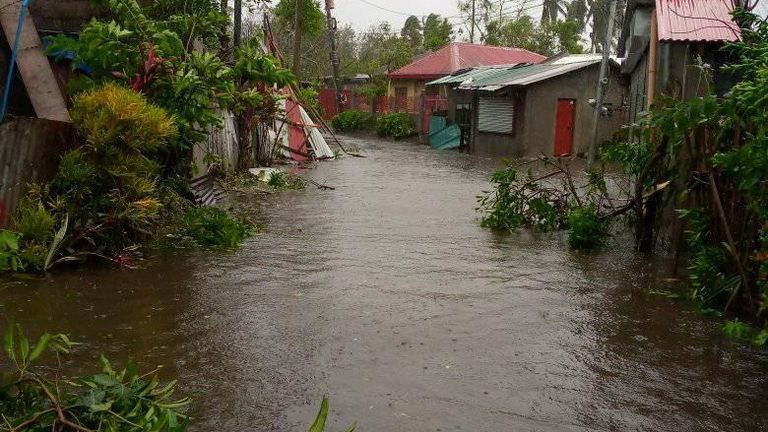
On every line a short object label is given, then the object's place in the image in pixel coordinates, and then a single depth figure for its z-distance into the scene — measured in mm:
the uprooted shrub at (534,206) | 9711
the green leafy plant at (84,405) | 3268
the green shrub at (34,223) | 6832
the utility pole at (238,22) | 14750
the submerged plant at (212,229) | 8602
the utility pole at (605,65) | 17109
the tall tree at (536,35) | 43344
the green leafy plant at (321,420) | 3344
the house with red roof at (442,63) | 35719
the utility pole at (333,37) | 35531
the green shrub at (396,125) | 34406
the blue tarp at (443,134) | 29375
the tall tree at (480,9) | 49250
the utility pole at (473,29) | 48812
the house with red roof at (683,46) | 12492
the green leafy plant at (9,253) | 5938
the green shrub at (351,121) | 38812
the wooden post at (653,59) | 13638
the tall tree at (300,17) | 31234
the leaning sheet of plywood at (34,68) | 8359
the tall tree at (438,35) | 43516
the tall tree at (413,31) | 55025
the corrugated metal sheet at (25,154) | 6953
